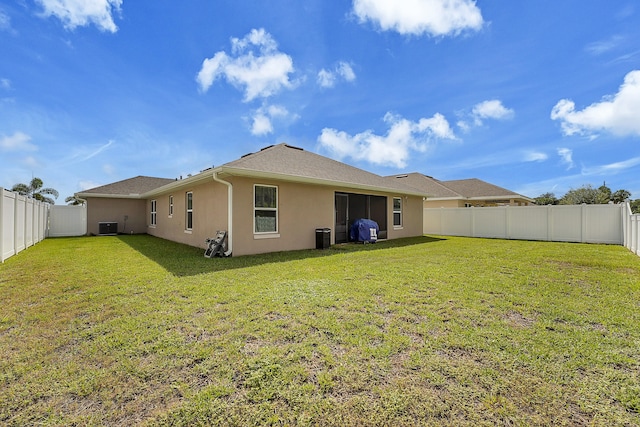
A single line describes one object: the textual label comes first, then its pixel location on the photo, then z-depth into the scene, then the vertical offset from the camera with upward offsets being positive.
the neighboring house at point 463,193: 20.88 +1.92
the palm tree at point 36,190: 24.38 +2.74
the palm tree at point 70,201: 29.47 +2.03
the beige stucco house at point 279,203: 8.69 +0.65
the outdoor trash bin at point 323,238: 10.43 -0.74
